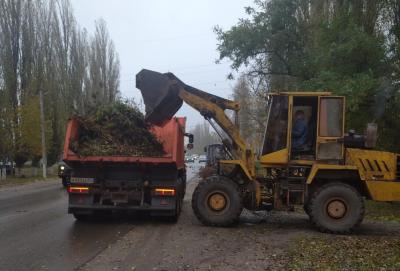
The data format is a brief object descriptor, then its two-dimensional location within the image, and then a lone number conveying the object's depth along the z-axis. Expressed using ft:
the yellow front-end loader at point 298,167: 41.04
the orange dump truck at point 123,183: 42.96
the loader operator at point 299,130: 42.37
